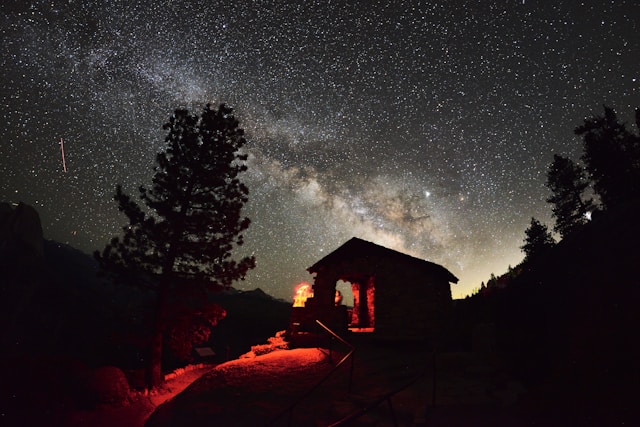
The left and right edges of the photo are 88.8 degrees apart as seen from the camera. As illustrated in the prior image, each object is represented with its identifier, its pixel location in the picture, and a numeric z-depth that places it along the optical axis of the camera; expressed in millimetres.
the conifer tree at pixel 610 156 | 23781
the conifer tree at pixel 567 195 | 28656
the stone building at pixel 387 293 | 14289
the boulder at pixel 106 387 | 12562
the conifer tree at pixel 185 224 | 14398
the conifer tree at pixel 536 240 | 31828
